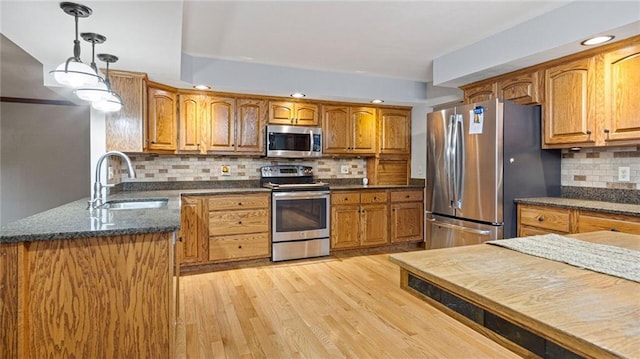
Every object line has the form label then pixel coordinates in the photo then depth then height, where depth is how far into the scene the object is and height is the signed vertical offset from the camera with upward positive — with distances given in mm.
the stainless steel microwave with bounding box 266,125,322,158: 4137 +421
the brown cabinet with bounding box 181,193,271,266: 3588 -550
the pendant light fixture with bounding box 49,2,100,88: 1713 +525
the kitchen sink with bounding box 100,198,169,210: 2803 -228
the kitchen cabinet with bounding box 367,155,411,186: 4863 +88
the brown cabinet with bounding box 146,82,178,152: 3516 +590
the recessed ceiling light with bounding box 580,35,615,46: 2321 +929
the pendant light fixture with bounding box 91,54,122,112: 2189 +476
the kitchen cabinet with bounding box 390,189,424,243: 4507 -510
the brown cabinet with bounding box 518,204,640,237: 2244 -312
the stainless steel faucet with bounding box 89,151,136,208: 2248 -83
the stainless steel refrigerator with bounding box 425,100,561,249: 2832 +74
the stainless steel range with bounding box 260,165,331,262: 3926 -509
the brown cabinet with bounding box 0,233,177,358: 1444 -541
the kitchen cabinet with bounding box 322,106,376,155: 4445 +600
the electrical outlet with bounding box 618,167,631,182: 2678 +22
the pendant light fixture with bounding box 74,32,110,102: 2041 +493
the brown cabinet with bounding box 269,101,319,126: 4188 +770
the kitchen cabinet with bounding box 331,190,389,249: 4227 -526
